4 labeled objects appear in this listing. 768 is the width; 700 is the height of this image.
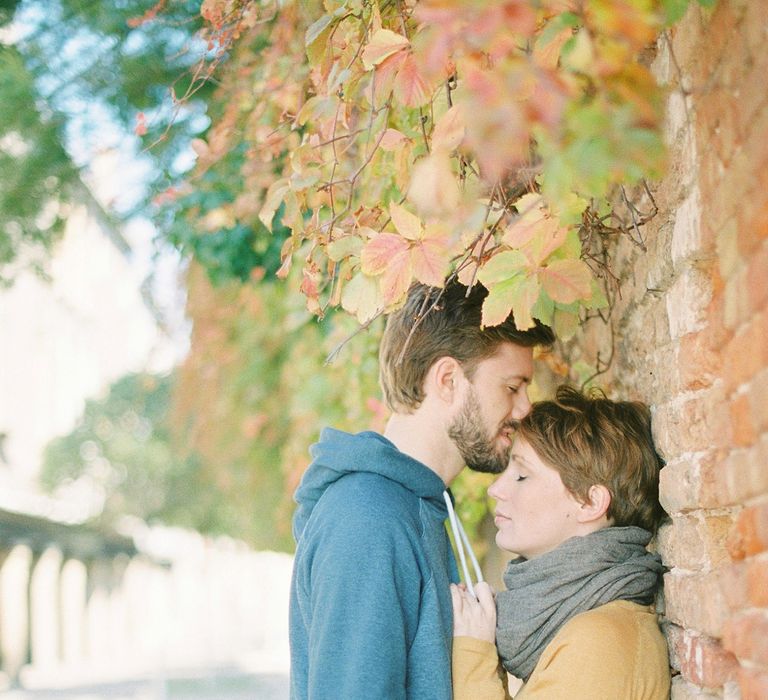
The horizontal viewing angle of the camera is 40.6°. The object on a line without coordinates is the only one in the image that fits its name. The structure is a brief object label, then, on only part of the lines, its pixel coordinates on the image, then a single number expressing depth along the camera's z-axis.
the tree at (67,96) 4.56
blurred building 6.42
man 2.38
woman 2.44
